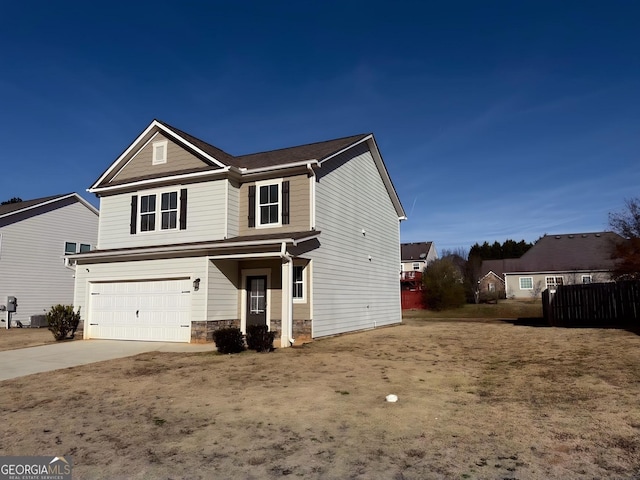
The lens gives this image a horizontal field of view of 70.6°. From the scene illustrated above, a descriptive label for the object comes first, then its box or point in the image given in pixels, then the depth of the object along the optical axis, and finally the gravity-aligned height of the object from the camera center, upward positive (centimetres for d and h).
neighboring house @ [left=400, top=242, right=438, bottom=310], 4522 +400
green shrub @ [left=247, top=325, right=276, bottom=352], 1263 -137
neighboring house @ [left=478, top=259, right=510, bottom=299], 4944 +130
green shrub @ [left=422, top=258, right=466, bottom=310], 3539 +0
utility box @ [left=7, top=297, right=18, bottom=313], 2445 -65
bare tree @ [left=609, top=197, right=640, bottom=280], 2069 +121
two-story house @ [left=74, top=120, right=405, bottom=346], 1492 +163
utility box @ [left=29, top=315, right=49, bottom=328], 2503 -161
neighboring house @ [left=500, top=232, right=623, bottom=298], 4306 +232
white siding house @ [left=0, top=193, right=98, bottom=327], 2523 +267
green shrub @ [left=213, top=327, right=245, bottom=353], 1232 -136
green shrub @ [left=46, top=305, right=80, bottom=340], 1664 -109
